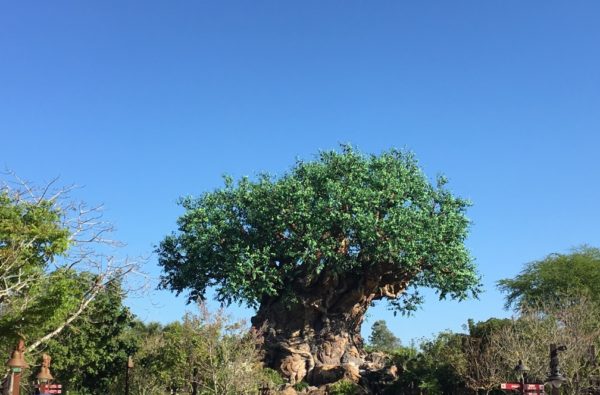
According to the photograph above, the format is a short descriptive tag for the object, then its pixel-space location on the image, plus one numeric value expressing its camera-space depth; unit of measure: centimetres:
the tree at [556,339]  2762
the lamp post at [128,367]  3319
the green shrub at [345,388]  3466
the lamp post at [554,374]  1877
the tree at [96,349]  3453
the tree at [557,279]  4447
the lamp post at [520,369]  2134
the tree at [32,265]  1814
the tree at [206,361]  2928
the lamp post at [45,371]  1688
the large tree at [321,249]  3494
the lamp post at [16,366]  1491
